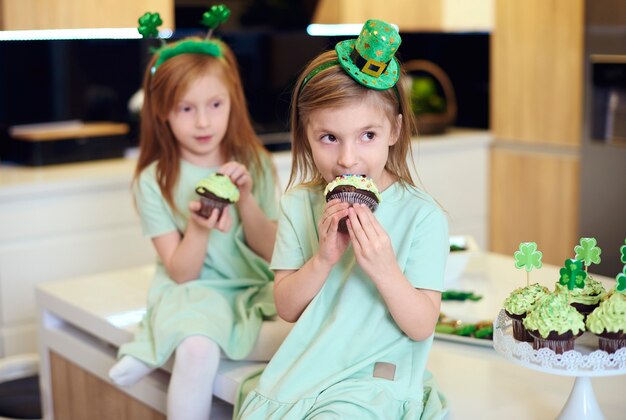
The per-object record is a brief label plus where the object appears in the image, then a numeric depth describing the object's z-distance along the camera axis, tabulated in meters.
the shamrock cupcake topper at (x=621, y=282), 1.18
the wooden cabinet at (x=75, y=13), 2.86
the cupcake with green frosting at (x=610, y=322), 1.19
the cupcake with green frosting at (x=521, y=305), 1.26
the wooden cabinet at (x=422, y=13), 3.54
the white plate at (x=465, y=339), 1.66
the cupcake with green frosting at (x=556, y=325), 1.21
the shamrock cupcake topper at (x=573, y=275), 1.26
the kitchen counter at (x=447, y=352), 1.43
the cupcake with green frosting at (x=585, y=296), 1.26
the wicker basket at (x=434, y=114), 3.76
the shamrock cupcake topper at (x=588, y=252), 1.28
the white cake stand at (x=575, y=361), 1.20
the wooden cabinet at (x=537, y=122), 3.42
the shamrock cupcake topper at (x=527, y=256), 1.28
